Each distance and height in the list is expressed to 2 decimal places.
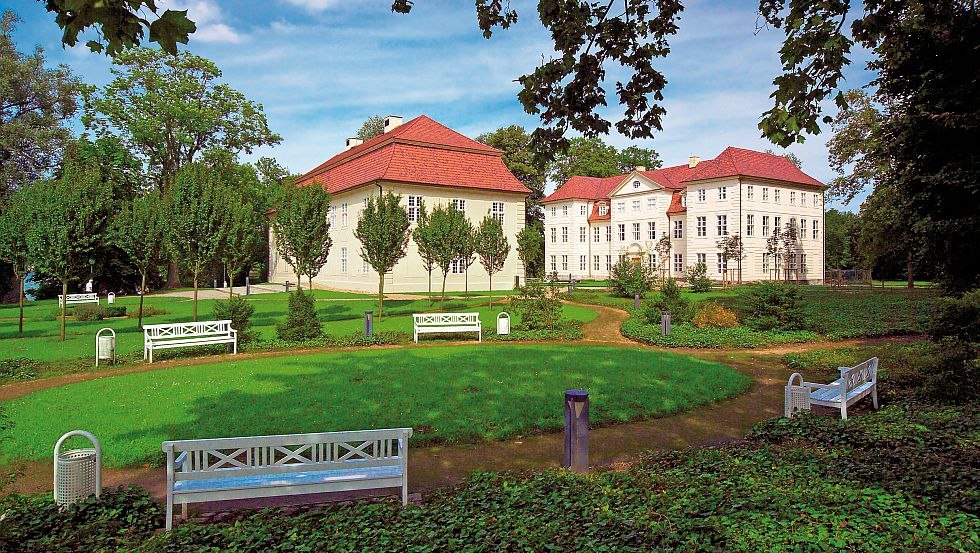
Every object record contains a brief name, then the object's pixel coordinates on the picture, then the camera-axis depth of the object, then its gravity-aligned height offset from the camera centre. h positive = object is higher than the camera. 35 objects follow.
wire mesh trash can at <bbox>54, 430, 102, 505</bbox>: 4.70 -1.60
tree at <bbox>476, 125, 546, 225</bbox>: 57.41 +13.06
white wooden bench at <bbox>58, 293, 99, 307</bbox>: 27.35 -0.84
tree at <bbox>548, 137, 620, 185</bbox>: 69.88 +13.87
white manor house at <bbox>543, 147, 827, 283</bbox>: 49.06 +5.45
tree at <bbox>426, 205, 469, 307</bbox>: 23.77 +1.63
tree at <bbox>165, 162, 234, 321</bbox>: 17.08 +1.80
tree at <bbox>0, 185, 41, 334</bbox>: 17.20 +1.37
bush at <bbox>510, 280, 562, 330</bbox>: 18.91 -1.02
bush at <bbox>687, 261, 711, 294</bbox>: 36.12 -0.34
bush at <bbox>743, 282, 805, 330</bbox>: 17.77 -1.07
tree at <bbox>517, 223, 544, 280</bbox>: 32.88 +1.82
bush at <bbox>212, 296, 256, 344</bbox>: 15.62 -0.96
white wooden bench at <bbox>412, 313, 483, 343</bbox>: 16.92 -1.40
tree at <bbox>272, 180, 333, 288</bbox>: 20.28 +1.86
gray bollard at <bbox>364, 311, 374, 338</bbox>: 16.64 -1.33
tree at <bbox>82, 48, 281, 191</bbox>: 39.53 +11.86
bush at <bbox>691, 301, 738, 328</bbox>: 18.56 -1.42
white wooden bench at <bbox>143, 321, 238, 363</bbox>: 13.88 -1.39
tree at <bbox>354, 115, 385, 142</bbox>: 65.91 +17.69
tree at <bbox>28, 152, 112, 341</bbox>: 15.73 +1.59
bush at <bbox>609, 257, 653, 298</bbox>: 31.09 -0.25
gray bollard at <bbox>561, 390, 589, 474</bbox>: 6.15 -1.64
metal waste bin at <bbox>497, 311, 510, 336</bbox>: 17.89 -1.49
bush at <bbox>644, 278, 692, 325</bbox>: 19.62 -1.08
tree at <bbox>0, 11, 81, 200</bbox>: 33.50 +10.57
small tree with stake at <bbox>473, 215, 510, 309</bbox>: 26.42 +1.53
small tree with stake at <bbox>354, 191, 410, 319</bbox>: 20.62 +1.68
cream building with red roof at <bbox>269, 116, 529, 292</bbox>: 35.38 +5.72
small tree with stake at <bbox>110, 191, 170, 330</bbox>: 19.78 +1.60
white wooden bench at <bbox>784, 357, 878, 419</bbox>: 7.76 -1.70
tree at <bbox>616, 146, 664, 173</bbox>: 77.88 +15.97
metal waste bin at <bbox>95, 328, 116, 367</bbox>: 13.32 -1.58
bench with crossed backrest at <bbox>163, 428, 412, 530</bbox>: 4.75 -1.67
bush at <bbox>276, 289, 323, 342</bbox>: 16.41 -1.26
